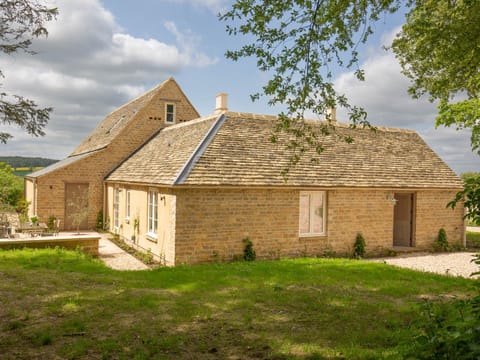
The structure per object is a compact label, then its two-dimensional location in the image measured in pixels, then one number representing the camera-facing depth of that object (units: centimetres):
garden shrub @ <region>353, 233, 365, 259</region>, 1736
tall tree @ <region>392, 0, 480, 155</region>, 1066
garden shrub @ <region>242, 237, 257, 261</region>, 1502
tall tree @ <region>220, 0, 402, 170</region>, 812
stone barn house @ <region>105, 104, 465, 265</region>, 1450
